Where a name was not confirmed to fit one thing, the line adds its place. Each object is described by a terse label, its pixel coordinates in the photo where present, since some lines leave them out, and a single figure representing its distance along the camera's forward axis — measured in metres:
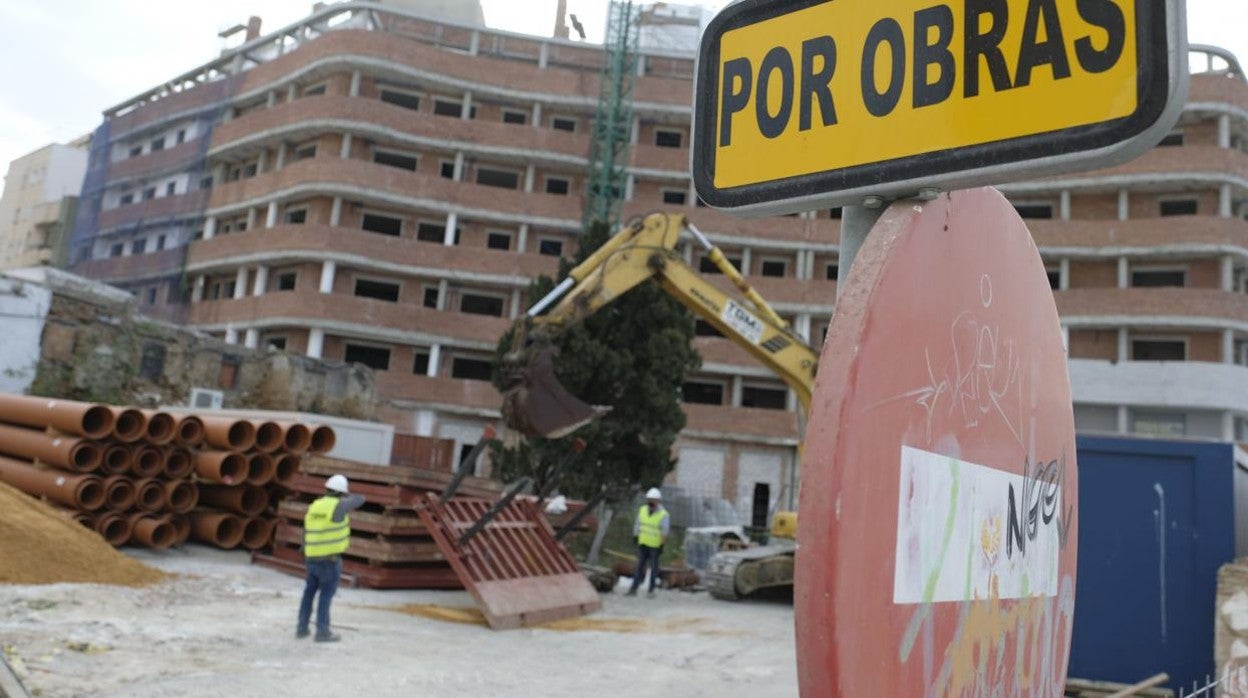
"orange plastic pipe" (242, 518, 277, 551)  14.62
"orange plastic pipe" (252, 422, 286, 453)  14.68
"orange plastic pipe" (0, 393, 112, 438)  13.11
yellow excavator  11.35
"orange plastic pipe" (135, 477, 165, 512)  13.52
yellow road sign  1.15
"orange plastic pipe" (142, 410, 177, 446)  13.70
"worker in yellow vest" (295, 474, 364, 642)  8.88
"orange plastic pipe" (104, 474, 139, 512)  13.11
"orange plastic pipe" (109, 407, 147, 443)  13.40
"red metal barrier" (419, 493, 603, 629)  11.08
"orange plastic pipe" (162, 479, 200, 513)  13.77
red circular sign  1.12
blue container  6.51
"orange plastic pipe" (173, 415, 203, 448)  14.08
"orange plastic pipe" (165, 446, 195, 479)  13.97
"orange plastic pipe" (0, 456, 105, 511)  12.75
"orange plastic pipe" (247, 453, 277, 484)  14.61
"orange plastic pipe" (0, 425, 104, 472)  12.92
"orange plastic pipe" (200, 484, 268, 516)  14.59
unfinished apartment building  34.19
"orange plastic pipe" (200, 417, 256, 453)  14.25
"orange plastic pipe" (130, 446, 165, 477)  13.65
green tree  19.66
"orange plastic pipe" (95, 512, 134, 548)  12.92
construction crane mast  39.00
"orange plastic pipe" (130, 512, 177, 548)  13.30
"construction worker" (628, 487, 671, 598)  14.48
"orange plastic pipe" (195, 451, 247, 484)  13.97
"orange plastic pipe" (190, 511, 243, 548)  14.30
